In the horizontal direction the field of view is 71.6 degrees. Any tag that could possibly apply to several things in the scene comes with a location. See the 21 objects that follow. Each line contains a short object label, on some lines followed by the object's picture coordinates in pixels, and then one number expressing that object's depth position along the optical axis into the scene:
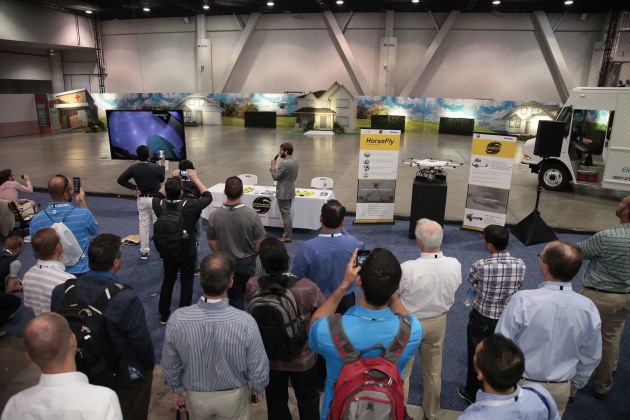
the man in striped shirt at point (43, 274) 3.29
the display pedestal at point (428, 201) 8.19
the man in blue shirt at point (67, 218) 4.38
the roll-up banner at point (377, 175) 8.85
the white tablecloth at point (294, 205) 8.54
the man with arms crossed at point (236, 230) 4.54
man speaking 7.63
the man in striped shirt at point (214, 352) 2.53
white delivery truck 10.79
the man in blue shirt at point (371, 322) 2.26
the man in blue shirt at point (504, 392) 2.00
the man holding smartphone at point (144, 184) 7.23
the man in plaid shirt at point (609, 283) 3.79
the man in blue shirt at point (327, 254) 3.69
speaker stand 8.23
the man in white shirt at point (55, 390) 1.94
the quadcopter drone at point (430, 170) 8.42
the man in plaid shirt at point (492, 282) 3.53
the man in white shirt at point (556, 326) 2.82
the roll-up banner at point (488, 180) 8.50
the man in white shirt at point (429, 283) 3.36
